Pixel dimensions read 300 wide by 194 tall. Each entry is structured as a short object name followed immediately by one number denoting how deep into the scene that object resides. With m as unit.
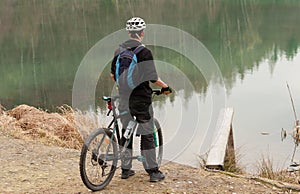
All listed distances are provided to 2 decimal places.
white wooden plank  10.01
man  7.93
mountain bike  8.16
